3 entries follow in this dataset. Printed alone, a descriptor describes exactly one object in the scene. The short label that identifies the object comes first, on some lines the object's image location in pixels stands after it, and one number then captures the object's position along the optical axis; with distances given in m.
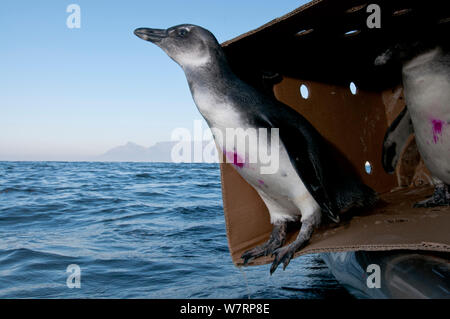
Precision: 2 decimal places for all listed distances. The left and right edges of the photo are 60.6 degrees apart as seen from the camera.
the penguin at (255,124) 1.39
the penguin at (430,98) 1.60
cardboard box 1.33
